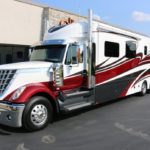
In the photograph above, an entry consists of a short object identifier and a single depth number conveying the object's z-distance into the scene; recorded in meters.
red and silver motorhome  4.69
